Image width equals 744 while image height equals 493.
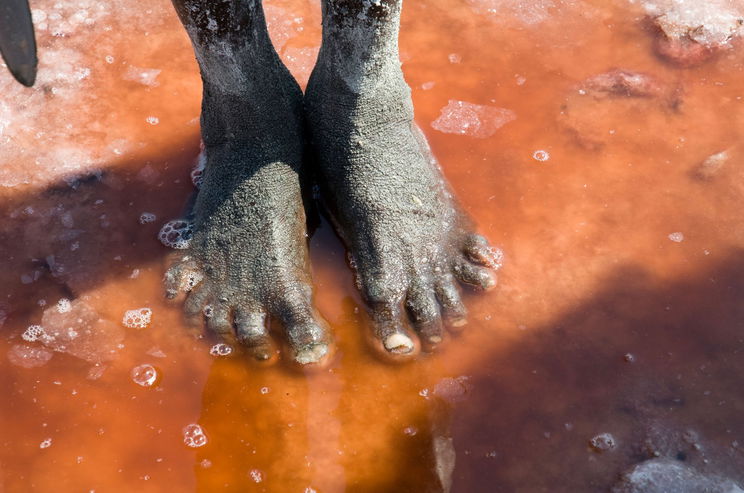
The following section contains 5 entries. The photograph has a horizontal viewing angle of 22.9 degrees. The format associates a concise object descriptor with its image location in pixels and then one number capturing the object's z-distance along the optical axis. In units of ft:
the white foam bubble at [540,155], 4.79
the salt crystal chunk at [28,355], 4.44
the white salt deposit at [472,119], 4.87
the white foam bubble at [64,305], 4.53
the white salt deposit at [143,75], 5.05
